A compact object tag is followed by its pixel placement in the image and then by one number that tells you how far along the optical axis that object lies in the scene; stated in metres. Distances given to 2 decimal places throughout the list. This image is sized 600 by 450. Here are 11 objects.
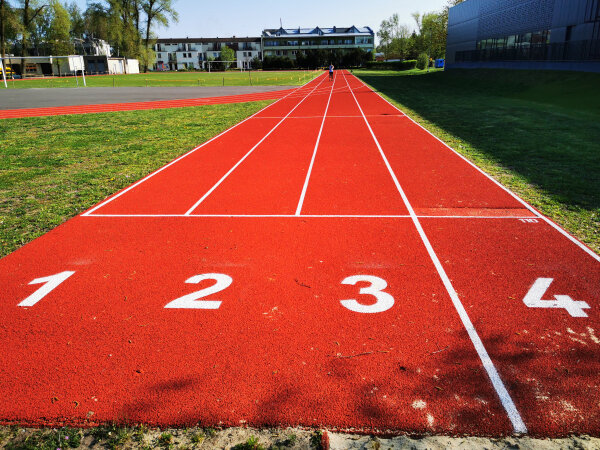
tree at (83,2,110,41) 72.25
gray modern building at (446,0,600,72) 26.45
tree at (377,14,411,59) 96.75
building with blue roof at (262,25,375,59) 115.88
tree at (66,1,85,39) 96.75
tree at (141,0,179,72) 72.44
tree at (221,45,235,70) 103.44
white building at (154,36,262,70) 121.50
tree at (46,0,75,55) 75.00
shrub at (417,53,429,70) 68.56
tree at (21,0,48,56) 64.75
